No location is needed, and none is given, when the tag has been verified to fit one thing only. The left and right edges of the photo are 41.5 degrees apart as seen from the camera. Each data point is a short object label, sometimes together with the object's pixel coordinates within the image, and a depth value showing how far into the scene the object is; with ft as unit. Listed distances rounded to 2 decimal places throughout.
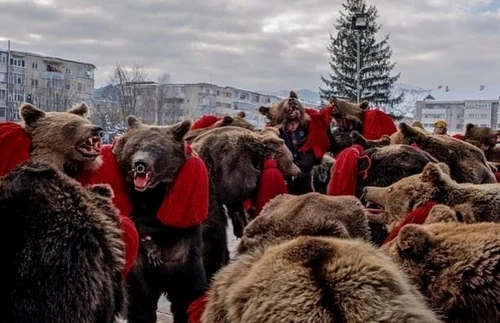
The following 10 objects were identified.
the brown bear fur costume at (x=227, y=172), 16.65
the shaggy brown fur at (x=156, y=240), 13.71
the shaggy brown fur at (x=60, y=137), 11.87
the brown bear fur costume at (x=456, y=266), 7.41
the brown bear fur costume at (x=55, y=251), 7.28
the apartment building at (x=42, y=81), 200.44
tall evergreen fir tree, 113.70
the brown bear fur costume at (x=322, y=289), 6.75
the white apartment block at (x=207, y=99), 253.22
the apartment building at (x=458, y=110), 259.60
